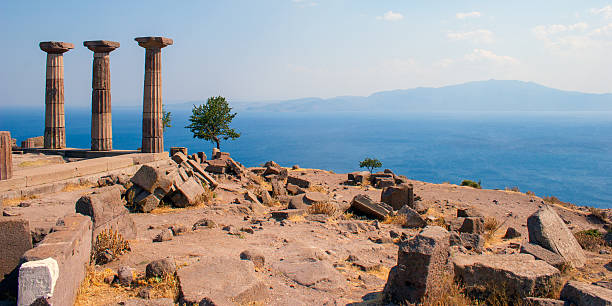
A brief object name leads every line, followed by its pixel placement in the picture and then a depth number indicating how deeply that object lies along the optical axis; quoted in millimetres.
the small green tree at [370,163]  45406
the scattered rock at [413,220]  13625
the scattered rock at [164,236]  10008
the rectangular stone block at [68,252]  5496
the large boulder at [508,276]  6707
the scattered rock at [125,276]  7123
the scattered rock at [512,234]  13188
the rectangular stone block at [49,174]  15164
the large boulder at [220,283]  6387
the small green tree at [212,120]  42375
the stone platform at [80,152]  22531
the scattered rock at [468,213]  15453
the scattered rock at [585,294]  5738
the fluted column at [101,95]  22109
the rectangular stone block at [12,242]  6434
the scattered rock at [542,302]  6121
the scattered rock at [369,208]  14598
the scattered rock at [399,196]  17109
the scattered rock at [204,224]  11609
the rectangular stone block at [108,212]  8438
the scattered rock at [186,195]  14156
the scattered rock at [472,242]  10742
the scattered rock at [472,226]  12875
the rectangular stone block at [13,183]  14172
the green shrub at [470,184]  32756
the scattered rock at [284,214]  13641
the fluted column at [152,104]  21922
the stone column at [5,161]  14359
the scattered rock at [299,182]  21500
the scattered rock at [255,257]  8488
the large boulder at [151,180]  13188
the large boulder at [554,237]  9289
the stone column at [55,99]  23328
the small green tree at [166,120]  43656
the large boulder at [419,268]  6371
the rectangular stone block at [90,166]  17186
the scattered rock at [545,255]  8371
